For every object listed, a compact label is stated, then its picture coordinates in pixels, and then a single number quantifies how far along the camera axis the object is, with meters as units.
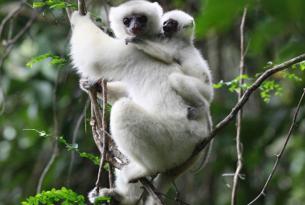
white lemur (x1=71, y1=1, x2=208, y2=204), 7.30
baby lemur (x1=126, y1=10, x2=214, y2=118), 7.55
